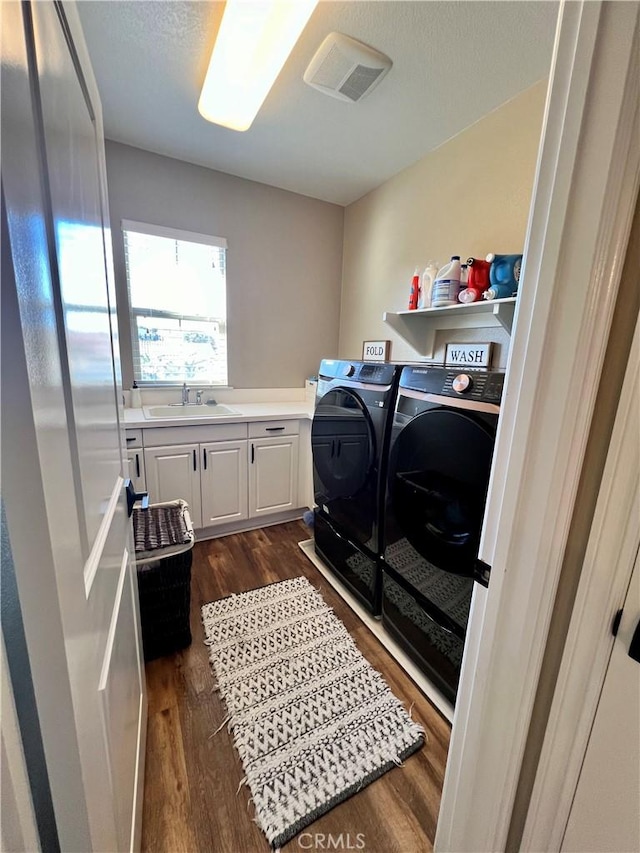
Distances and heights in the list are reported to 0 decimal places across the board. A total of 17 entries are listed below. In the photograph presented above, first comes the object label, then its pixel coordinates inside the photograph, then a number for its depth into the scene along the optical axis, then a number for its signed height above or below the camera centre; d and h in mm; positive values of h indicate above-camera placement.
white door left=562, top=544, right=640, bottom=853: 602 -705
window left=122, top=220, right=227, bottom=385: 2474 +370
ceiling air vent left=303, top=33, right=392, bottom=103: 1492 +1323
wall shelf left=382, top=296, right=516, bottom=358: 1642 +259
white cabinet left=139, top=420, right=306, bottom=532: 2221 -786
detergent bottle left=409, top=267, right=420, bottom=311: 2156 +440
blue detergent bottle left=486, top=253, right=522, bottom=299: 1623 +441
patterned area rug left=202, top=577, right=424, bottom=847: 1088 -1332
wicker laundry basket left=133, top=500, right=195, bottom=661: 1440 -963
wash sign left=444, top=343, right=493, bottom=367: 1904 +58
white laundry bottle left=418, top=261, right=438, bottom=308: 2045 +473
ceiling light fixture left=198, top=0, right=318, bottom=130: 1259 +1245
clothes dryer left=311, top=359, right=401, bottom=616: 1628 -554
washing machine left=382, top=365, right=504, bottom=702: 1148 -533
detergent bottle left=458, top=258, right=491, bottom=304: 1743 +431
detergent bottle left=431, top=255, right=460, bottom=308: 1825 +421
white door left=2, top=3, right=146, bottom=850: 364 -103
